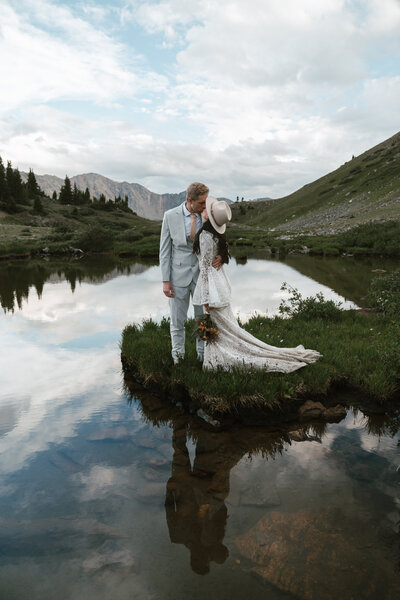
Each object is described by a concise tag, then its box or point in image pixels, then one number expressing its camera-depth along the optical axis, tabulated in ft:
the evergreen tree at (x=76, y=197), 388.53
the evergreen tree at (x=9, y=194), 267.43
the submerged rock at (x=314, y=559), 10.63
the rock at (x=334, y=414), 21.06
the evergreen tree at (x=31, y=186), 342.95
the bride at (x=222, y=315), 20.83
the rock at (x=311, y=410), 21.06
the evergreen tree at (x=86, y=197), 409.08
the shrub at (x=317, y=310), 37.58
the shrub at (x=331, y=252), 126.41
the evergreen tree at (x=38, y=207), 276.29
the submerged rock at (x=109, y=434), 19.47
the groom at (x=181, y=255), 21.21
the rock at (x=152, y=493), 14.61
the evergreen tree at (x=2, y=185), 286.46
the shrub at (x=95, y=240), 150.61
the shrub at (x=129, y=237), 183.83
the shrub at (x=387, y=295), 36.83
